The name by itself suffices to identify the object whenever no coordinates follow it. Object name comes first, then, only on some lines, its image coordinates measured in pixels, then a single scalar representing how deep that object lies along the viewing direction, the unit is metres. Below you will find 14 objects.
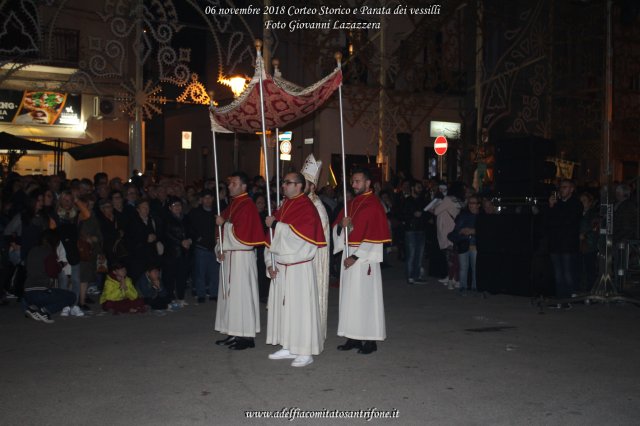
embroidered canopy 8.24
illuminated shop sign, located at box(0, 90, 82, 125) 22.92
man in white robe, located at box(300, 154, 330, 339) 8.46
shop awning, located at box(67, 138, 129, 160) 18.19
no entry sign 25.09
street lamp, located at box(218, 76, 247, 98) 17.42
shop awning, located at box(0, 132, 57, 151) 16.39
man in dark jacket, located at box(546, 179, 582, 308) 11.39
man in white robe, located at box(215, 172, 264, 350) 8.02
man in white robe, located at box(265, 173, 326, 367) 7.23
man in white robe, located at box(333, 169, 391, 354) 7.77
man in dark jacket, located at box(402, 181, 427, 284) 13.60
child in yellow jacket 10.20
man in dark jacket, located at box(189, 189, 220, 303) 11.17
